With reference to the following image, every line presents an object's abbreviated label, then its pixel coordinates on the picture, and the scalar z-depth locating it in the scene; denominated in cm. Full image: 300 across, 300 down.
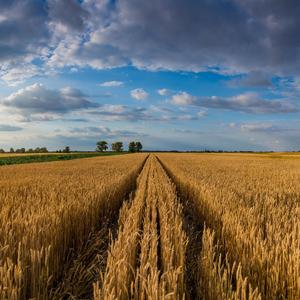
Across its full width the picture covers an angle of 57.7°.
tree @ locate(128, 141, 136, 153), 17612
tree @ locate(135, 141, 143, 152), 17920
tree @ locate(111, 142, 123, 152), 17475
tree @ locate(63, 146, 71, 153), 14074
